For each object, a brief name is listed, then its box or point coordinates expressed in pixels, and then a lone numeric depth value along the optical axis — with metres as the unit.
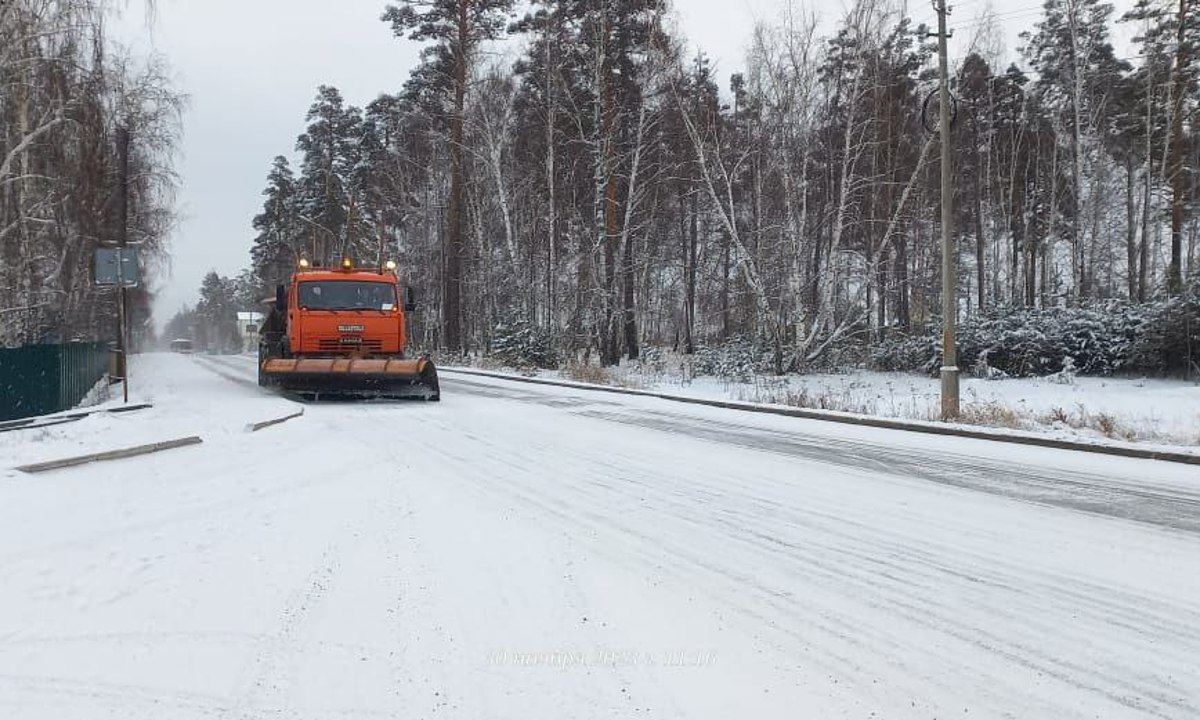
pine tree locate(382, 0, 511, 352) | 30.72
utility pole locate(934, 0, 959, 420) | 12.66
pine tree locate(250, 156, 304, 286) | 62.25
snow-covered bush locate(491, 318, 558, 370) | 27.75
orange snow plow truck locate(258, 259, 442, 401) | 14.95
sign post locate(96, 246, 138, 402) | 12.98
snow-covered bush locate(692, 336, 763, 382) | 23.79
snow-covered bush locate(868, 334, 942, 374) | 23.05
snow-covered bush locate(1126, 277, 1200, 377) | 17.48
